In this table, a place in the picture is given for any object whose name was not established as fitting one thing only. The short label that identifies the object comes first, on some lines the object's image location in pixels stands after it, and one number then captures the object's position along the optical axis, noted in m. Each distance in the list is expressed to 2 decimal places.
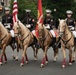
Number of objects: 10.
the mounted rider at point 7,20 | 19.48
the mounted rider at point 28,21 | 19.30
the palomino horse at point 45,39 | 17.19
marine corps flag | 18.01
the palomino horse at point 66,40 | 17.18
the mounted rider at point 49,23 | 18.67
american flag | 18.55
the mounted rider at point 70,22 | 18.28
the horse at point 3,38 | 17.81
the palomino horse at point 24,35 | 17.41
